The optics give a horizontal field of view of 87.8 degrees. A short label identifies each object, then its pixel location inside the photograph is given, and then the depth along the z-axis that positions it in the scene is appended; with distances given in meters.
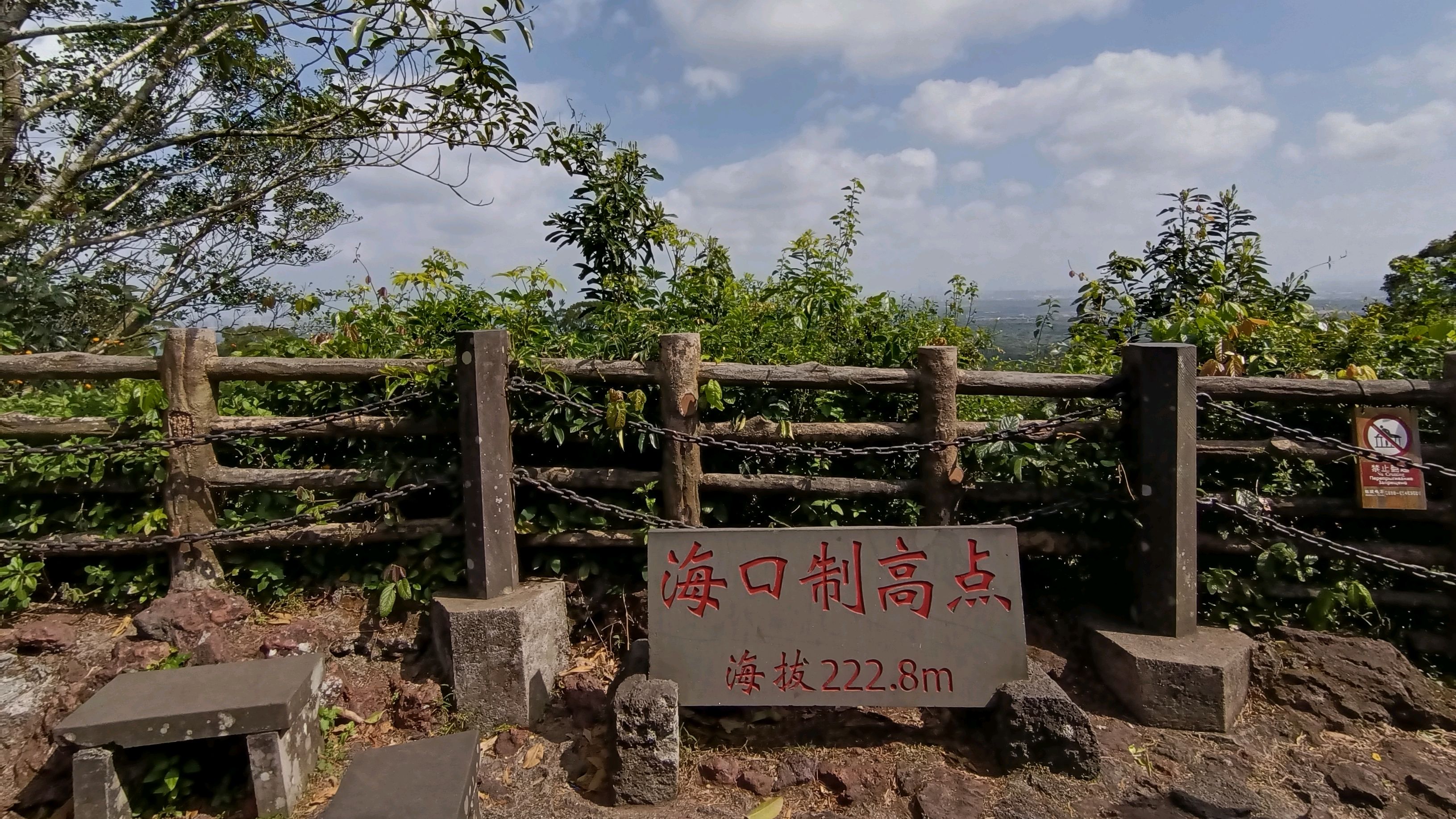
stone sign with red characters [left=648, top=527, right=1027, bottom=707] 2.91
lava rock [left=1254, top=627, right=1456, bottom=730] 3.21
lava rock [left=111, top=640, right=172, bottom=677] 3.25
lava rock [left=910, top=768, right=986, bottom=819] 2.66
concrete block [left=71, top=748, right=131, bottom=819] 2.62
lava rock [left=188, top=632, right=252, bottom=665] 3.29
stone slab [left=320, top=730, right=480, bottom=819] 2.24
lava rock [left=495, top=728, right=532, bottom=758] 3.13
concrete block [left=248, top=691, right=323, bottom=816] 2.71
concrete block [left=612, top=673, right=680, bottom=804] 2.75
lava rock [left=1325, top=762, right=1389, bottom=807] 2.77
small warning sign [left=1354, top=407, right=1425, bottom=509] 3.48
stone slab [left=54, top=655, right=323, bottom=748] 2.62
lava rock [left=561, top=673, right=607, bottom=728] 3.30
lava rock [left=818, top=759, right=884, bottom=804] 2.78
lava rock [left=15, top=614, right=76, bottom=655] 3.36
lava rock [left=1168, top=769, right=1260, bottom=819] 2.70
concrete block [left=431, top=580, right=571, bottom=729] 3.18
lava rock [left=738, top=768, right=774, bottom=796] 2.83
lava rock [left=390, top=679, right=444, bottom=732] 3.27
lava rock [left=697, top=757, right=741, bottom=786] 2.88
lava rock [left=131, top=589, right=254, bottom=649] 3.37
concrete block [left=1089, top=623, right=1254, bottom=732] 3.06
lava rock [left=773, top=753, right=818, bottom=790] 2.86
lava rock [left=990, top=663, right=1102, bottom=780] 2.80
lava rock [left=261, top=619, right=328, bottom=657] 3.44
